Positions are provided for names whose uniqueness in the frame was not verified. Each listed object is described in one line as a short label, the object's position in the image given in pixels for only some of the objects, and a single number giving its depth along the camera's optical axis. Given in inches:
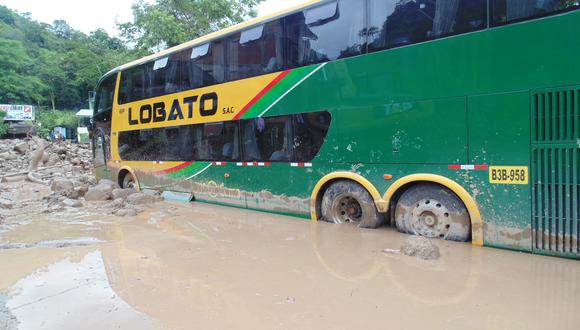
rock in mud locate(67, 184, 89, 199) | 388.5
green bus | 173.8
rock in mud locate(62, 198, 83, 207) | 358.6
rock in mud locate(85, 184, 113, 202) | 387.5
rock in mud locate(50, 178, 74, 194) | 414.6
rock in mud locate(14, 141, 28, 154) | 880.3
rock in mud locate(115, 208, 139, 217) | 313.4
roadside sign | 1381.3
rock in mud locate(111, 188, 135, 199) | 388.8
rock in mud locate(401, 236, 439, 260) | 181.9
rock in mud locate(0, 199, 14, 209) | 361.4
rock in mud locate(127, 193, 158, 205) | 363.9
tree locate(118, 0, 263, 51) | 689.6
